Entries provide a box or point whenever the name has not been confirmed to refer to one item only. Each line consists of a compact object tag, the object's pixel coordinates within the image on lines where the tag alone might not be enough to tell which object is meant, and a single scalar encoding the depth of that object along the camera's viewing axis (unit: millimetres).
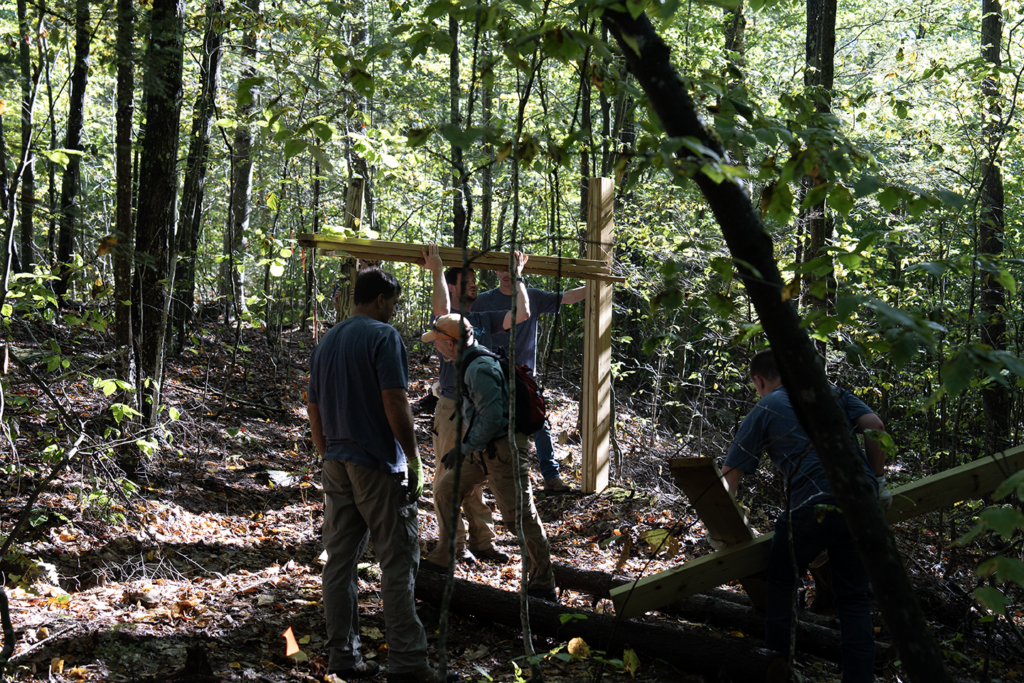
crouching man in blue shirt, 3367
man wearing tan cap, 4363
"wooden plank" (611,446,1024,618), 3379
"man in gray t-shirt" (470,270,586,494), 5895
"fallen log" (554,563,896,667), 3955
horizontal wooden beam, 4589
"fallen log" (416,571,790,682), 3596
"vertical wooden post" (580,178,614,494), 6555
